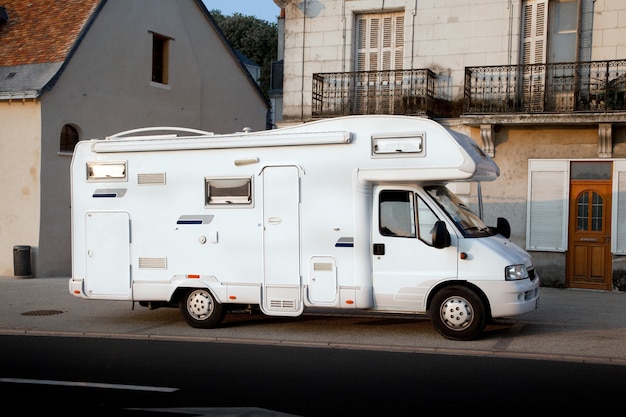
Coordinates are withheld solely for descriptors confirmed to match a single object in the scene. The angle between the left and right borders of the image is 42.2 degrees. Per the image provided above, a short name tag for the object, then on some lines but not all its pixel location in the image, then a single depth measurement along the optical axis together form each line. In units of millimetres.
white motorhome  10883
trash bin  19812
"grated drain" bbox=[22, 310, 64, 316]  13852
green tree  62438
